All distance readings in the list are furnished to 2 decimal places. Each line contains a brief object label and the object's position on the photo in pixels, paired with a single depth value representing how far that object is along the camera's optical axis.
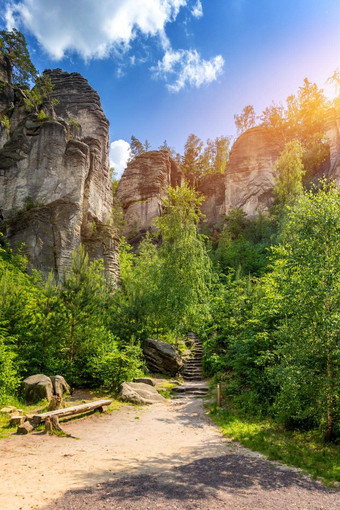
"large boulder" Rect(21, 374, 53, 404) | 10.25
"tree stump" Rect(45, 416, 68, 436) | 7.69
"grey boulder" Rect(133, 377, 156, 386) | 13.90
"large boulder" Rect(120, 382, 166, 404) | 11.66
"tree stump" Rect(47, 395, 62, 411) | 9.04
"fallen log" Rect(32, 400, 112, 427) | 7.88
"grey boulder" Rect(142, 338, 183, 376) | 17.05
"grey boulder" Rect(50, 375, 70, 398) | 10.83
